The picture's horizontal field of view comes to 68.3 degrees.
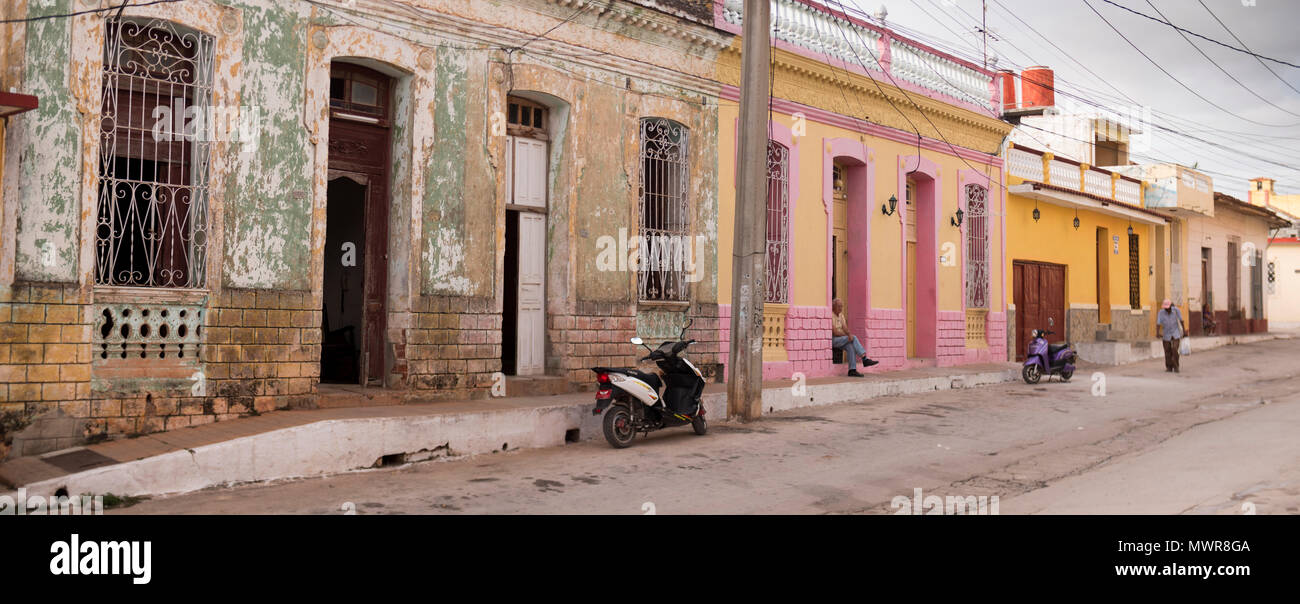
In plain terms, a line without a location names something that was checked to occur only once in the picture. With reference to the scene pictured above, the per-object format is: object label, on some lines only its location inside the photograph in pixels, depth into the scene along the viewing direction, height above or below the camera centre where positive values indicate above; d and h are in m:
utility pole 11.30 +1.20
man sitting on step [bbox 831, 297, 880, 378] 15.36 -0.23
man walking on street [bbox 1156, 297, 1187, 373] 18.91 -0.10
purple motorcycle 16.69 -0.63
